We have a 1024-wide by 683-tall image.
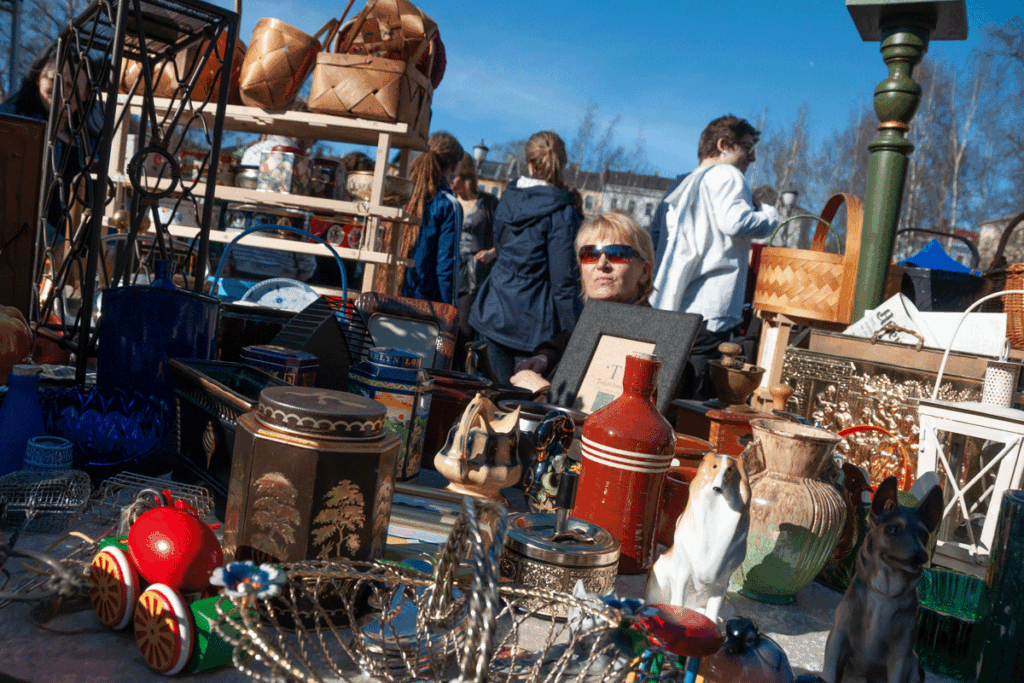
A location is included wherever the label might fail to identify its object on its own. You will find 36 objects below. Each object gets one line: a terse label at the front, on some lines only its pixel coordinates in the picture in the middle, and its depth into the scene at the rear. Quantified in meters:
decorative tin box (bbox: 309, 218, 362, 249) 2.89
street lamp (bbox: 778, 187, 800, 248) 7.27
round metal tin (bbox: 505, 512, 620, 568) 0.82
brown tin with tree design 0.72
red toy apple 0.70
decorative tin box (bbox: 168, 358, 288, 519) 0.95
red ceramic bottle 1.00
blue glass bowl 1.08
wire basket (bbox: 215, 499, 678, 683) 0.62
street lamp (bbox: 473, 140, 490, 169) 9.26
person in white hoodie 2.86
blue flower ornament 0.53
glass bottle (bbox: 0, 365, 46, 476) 1.03
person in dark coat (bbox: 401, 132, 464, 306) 3.46
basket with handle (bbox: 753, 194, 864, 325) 2.26
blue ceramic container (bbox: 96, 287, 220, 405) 1.21
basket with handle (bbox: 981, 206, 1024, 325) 1.99
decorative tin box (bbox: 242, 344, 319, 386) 1.22
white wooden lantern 1.04
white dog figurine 0.85
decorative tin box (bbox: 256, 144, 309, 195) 2.74
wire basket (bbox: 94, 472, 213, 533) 0.97
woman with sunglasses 2.12
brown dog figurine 0.70
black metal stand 1.24
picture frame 1.52
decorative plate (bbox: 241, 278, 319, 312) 2.15
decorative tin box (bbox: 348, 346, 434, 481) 1.27
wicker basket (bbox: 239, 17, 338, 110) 2.61
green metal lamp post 2.64
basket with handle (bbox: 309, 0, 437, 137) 2.55
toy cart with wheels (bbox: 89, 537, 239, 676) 0.64
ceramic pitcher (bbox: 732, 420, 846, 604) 0.96
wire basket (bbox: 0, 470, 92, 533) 0.90
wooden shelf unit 2.71
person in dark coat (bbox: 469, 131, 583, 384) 2.82
